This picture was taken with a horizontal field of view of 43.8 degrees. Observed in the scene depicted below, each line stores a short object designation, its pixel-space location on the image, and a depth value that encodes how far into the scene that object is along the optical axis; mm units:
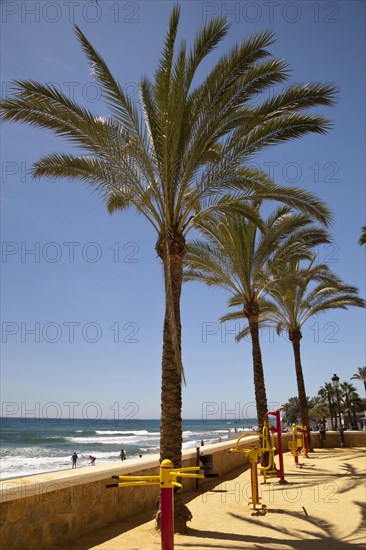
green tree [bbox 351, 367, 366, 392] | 72500
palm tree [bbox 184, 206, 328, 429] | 14016
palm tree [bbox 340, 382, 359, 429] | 65250
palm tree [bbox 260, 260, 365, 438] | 19031
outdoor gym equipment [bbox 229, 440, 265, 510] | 8594
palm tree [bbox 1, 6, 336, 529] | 7914
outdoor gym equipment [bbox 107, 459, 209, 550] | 4168
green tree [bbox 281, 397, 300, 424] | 99438
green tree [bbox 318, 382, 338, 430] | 70500
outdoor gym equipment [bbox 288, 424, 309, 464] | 15125
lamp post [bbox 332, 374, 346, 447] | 20406
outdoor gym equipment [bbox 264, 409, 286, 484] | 11641
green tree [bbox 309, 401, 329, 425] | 71231
